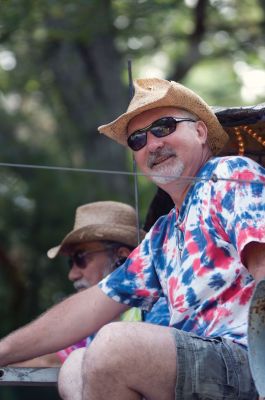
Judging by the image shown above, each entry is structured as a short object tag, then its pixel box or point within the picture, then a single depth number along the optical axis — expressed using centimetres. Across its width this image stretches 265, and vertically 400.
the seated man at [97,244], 1015
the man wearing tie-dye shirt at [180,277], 631
